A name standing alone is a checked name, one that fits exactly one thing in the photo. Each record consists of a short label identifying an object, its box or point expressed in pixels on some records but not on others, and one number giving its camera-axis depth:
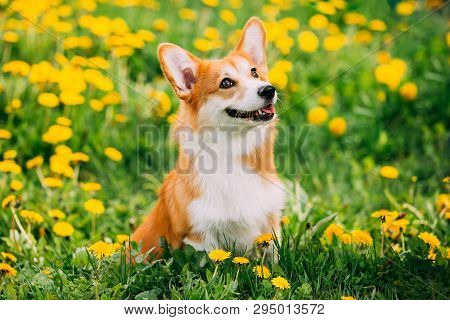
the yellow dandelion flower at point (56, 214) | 6.86
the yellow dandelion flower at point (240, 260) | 5.73
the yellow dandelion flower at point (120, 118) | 8.88
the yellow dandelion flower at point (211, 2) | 10.00
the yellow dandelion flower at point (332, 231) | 6.68
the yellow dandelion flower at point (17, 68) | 8.76
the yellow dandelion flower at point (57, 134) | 7.98
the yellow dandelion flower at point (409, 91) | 9.55
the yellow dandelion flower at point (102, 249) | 5.73
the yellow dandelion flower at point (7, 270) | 6.02
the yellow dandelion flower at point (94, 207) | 6.73
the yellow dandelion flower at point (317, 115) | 9.26
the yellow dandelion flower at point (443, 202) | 7.23
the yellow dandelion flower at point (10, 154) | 7.67
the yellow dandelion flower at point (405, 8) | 10.70
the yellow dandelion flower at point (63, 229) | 6.84
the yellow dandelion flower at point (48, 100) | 8.34
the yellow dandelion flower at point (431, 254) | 6.24
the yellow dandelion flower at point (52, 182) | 7.29
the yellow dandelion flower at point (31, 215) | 6.75
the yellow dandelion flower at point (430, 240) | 6.23
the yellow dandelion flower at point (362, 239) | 6.49
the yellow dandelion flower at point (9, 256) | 6.43
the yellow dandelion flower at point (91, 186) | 7.25
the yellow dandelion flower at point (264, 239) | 5.97
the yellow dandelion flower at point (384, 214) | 6.14
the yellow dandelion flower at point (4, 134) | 8.02
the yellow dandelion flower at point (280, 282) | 5.55
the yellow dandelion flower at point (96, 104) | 8.77
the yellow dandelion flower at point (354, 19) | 10.62
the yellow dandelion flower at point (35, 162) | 7.77
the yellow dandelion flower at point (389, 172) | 7.77
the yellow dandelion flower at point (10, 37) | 9.11
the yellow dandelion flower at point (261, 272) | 5.80
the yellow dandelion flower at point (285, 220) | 7.18
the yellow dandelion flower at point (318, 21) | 10.07
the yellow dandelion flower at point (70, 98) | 8.41
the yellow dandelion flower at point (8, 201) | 6.80
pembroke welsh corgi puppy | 6.15
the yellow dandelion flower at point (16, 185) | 7.30
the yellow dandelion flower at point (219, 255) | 5.66
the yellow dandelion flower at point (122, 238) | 6.51
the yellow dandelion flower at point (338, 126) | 9.20
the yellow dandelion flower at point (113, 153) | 8.03
